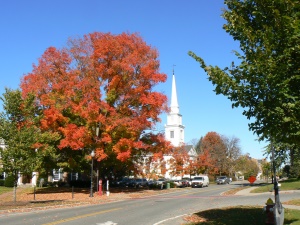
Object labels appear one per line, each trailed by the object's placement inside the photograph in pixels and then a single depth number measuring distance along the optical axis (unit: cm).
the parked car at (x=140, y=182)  5241
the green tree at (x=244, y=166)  9678
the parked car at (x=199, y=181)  5325
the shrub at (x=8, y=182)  4638
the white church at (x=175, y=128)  9436
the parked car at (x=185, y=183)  5478
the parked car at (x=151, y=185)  4758
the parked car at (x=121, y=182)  5283
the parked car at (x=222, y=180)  6856
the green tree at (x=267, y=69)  759
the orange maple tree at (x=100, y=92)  3019
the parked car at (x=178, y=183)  5508
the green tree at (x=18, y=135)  2123
